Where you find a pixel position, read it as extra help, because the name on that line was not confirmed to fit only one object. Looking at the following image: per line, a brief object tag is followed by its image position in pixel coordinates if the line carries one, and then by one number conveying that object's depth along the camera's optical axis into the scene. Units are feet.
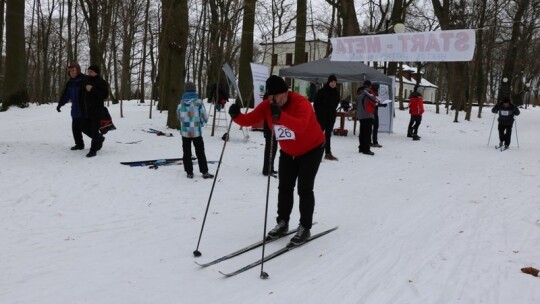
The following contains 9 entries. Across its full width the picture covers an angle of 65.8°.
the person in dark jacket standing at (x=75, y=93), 27.55
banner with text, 38.91
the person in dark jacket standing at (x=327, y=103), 32.32
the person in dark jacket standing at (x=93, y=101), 27.12
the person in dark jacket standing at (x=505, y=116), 43.11
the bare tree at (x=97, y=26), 67.90
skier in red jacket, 13.71
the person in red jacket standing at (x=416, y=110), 49.44
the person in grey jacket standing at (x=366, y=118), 37.55
